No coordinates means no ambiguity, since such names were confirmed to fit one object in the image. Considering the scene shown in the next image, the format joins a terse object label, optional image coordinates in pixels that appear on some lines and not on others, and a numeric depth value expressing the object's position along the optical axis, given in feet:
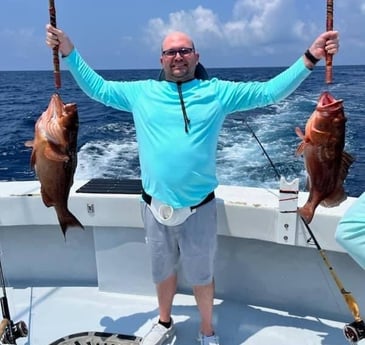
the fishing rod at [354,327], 8.32
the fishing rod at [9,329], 8.53
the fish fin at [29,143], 7.97
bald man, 8.34
